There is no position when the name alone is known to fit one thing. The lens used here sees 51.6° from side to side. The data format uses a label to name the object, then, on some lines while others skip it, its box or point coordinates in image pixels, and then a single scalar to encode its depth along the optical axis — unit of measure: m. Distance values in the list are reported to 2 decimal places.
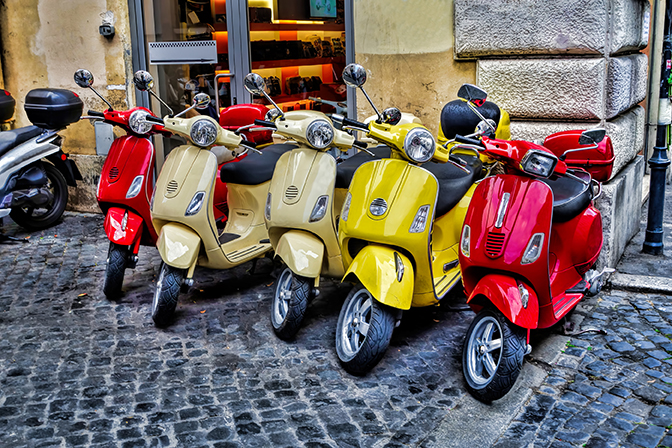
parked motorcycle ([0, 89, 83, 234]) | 6.20
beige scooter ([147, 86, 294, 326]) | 4.19
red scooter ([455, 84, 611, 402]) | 3.14
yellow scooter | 3.48
